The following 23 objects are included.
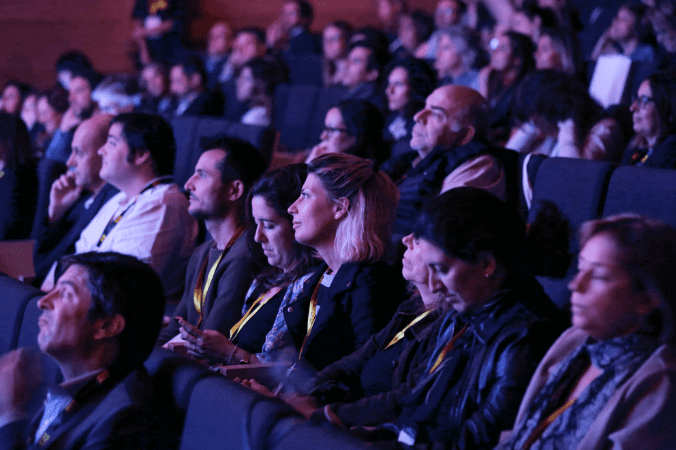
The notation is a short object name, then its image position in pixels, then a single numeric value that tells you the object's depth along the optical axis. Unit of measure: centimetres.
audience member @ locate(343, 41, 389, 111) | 869
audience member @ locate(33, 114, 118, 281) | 541
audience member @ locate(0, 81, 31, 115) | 1078
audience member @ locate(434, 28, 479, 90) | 863
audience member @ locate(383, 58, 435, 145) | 704
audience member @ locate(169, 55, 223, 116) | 968
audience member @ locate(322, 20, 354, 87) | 1078
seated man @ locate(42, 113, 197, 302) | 459
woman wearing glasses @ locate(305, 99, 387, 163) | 574
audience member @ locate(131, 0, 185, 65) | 1395
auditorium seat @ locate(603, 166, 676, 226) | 383
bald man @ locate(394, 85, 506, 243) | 495
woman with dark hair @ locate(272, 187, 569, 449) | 229
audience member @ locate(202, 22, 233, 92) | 1288
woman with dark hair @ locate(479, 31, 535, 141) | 782
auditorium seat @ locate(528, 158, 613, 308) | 411
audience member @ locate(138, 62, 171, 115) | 1052
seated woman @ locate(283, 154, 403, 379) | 326
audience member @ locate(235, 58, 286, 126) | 877
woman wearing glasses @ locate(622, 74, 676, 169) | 516
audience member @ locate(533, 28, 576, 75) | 786
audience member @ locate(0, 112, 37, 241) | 601
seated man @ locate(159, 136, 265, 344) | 394
